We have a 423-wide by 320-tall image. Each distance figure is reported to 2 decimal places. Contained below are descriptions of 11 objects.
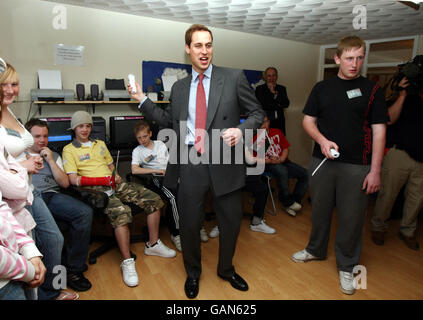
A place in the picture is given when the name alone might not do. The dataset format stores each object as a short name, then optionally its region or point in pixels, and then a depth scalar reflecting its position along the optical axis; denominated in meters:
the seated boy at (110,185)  2.37
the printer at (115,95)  3.45
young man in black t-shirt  1.96
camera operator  2.65
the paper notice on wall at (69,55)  3.33
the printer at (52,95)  3.07
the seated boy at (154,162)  2.74
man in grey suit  1.81
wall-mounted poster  3.89
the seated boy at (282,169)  3.56
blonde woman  1.58
